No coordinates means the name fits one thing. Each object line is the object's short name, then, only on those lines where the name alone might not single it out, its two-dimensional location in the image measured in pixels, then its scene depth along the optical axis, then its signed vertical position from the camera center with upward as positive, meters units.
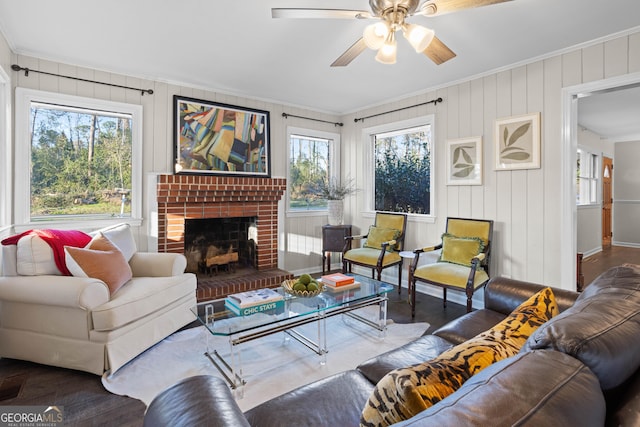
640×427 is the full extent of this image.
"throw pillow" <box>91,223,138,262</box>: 2.90 -0.21
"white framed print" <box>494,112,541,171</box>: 3.21 +0.72
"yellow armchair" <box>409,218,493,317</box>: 3.05 -0.47
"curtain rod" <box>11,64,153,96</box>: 2.97 +1.34
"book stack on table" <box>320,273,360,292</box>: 2.77 -0.58
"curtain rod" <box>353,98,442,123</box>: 3.97 +1.39
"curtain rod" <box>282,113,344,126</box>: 4.70 +1.42
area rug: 2.12 -1.07
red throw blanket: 2.44 -0.20
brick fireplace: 3.66 +0.05
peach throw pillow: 2.36 -0.35
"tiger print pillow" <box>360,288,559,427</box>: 0.81 -0.43
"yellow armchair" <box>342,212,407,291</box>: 3.94 -0.41
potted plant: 4.79 +0.31
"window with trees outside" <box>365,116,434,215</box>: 4.30 +0.66
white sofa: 2.20 -0.70
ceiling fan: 1.86 +1.15
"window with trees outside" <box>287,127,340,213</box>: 4.89 +0.76
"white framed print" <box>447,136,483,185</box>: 3.65 +0.60
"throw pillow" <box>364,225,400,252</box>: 4.27 -0.29
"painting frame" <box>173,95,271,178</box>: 3.85 +0.93
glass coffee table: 2.13 -0.70
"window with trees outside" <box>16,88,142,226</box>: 3.09 +0.58
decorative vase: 4.78 +0.04
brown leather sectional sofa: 0.62 -0.36
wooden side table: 4.61 -0.32
